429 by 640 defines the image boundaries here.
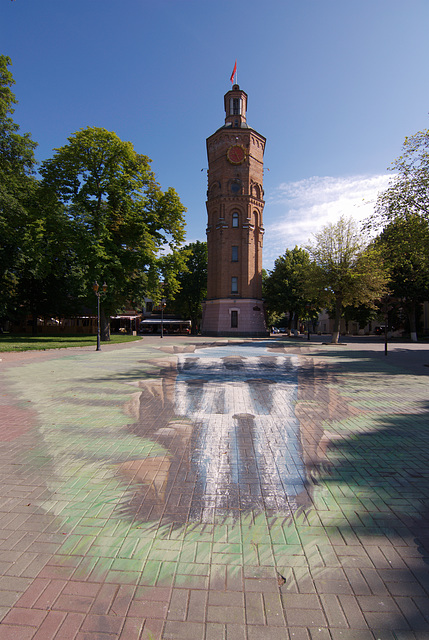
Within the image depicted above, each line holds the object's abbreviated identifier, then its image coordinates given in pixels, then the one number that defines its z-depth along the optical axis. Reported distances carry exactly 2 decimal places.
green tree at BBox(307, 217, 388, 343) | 28.06
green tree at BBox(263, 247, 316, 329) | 43.59
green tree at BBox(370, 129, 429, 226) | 12.80
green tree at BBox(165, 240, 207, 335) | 55.88
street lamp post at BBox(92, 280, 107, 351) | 19.75
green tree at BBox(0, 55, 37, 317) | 23.98
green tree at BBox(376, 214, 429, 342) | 12.84
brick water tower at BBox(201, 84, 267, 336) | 43.50
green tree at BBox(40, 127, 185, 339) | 22.89
